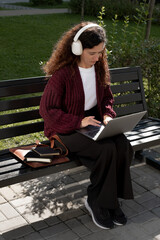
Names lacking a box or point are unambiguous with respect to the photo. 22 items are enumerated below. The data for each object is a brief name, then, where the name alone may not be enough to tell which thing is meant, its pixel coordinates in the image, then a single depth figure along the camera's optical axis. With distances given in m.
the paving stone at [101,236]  3.47
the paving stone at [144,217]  3.73
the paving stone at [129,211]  3.81
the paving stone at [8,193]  4.05
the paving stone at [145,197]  4.07
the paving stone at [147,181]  4.35
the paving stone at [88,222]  3.59
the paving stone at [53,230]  3.51
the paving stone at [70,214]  3.75
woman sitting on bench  3.51
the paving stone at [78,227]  3.53
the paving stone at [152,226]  3.58
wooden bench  3.44
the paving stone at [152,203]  3.96
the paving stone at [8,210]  3.75
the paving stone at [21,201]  3.94
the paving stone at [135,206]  3.89
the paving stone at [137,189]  4.23
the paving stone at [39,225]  3.59
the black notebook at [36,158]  3.47
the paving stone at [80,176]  4.47
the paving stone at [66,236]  3.46
